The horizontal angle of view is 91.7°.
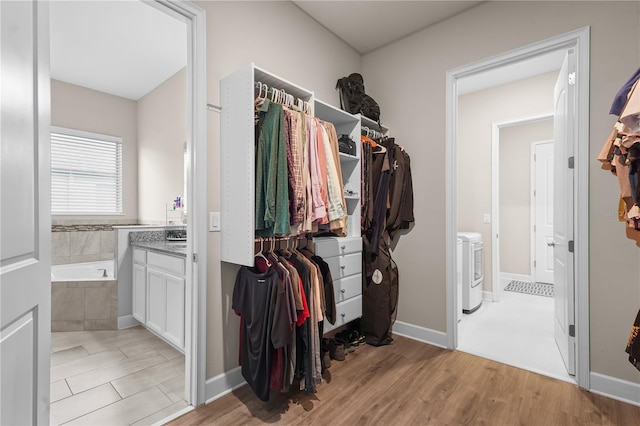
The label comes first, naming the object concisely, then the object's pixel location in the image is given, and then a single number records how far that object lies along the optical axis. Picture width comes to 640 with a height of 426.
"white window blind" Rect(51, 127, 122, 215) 4.11
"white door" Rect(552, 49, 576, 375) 2.14
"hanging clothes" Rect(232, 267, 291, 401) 1.67
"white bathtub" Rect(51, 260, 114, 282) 3.26
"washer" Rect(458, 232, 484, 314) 3.49
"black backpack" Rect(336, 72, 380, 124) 2.92
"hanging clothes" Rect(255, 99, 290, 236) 1.76
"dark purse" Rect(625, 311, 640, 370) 1.47
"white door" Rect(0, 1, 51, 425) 0.78
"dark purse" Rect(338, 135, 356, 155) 2.54
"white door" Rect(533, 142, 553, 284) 4.81
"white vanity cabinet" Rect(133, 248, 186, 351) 2.49
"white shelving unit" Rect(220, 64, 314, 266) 1.77
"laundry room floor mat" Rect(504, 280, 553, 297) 4.44
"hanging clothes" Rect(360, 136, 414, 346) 2.71
